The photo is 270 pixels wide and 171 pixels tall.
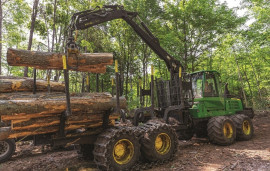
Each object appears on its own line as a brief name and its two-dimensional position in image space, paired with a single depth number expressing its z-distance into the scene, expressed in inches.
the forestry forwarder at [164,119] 177.3
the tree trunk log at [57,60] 157.2
